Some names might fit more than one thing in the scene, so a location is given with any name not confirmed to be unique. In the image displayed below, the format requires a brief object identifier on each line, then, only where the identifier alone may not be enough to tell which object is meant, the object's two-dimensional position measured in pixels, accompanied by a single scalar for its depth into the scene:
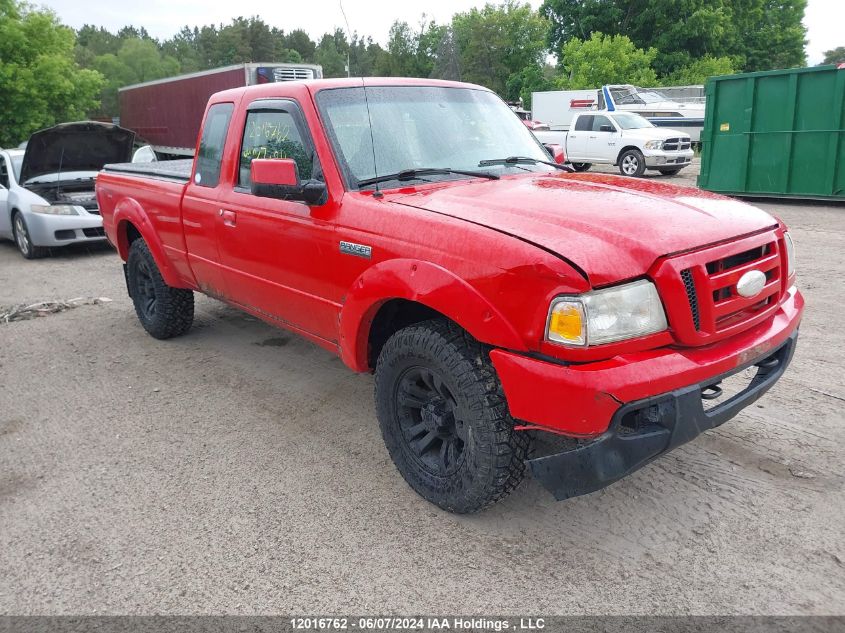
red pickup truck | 2.49
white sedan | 9.59
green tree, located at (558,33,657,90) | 38.69
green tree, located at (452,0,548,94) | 58.38
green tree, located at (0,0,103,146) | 20.83
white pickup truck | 18.03
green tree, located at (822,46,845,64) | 76.81
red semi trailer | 17.66
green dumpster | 11.95
